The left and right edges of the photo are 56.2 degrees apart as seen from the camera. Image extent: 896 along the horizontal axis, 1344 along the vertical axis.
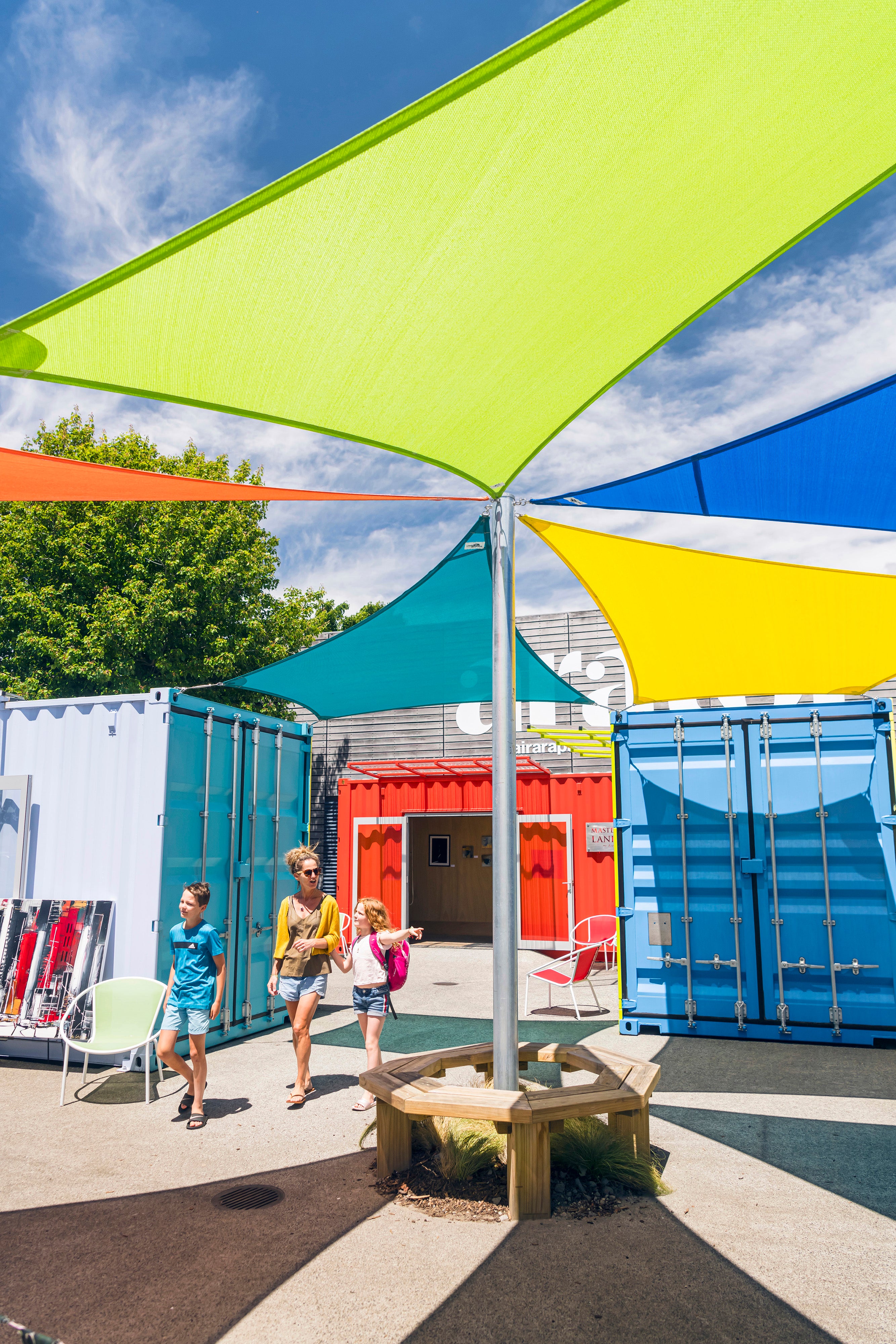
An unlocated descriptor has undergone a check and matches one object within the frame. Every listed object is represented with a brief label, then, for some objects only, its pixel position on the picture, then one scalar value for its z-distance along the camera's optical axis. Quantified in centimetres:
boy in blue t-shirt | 507
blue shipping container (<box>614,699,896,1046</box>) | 691
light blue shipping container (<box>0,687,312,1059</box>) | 638
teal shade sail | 619
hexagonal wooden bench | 360
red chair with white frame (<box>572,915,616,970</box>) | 1097
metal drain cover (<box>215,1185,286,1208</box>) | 387
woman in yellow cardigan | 541
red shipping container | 1442
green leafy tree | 1614
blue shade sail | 397
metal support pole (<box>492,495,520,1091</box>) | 400
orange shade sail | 405
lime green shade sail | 239
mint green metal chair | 577
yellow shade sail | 549
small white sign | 1434
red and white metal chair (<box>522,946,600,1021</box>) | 845
